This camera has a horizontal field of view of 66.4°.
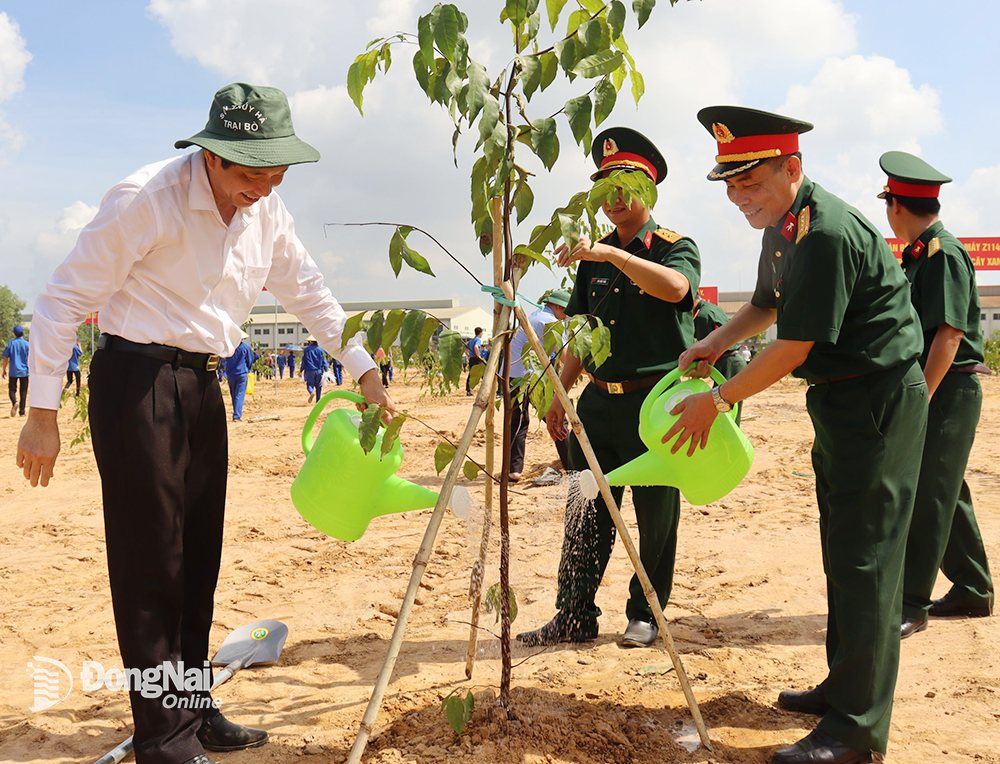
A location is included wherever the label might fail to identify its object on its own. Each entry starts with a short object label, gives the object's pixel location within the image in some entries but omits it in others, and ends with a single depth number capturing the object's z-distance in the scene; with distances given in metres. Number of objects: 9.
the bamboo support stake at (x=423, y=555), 1.84
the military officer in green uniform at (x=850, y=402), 2.17
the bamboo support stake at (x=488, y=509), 2.16
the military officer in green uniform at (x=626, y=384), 3.14
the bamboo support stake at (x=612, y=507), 2.12
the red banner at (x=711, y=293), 30.36
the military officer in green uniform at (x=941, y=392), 3.27
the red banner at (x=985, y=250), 33.25
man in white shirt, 2.07
